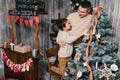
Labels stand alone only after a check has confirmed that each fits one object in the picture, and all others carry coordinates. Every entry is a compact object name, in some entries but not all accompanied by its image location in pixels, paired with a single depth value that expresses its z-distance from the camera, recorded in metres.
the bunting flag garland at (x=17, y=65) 4.16
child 3.66
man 3.60
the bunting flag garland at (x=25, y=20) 3.98
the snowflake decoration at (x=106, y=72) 3.08
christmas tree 3.09
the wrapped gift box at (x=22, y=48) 4.20
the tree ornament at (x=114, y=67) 3.05
